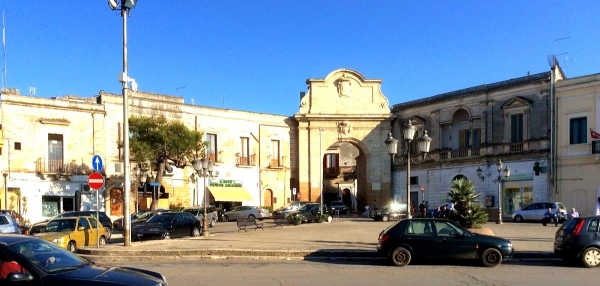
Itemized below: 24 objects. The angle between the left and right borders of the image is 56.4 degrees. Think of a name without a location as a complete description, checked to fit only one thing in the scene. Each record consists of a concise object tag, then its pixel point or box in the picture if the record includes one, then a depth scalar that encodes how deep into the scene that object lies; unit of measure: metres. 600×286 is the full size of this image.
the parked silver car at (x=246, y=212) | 43.62
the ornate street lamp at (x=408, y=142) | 19.41
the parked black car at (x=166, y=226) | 24.05
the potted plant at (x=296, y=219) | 34.22
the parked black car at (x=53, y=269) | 6.65
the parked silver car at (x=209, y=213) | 37.08
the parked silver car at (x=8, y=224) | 20.48
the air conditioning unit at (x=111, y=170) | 41.95
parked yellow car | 18.88
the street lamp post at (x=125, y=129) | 18.58
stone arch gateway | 53.47
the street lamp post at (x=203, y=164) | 27.80
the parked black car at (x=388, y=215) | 39.91
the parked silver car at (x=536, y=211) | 35.82
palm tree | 20.97
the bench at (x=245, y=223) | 27.89
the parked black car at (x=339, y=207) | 51.37
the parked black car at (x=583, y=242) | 14.59
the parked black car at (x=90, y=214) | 26.06
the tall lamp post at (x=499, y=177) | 34.41
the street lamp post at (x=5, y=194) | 37.12
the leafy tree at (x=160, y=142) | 41.41
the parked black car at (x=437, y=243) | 14.91
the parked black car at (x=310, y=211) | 35.56
